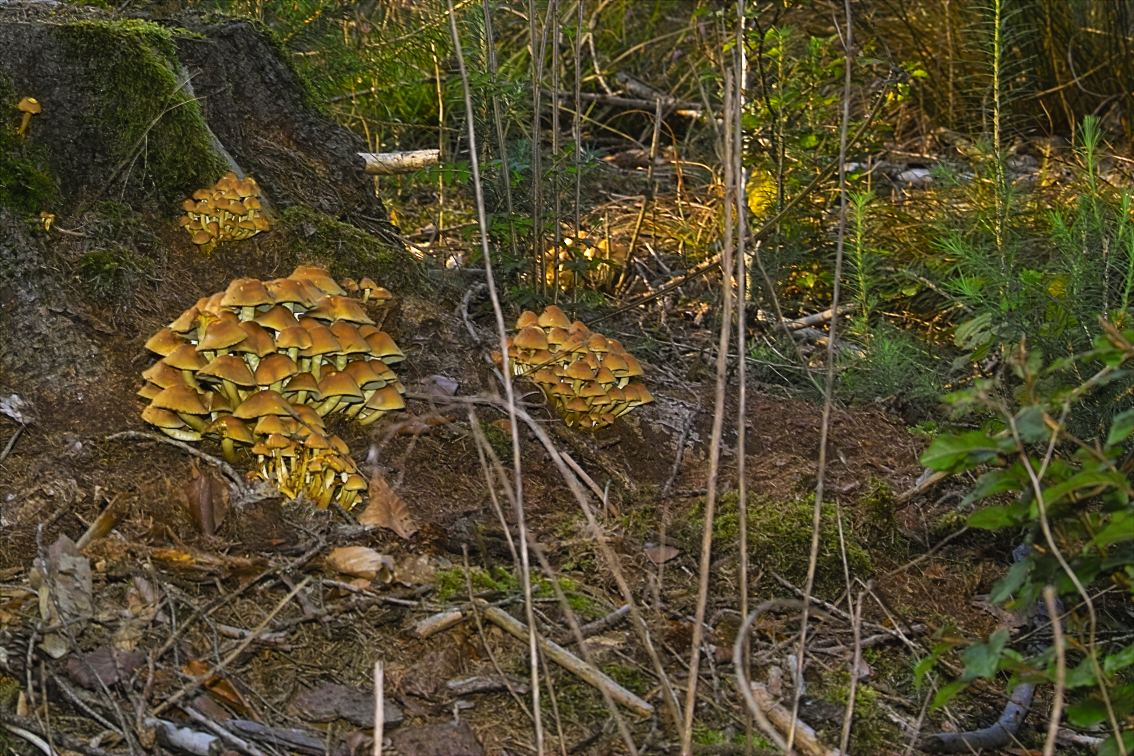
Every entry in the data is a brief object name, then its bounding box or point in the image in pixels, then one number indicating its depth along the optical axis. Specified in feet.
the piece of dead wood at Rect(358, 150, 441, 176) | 17.98
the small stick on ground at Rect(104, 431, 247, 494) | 8.91
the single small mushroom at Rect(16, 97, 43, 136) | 10.33
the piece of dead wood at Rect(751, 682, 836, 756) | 7.48
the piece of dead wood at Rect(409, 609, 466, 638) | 7.91
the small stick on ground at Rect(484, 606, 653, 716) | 7.57
